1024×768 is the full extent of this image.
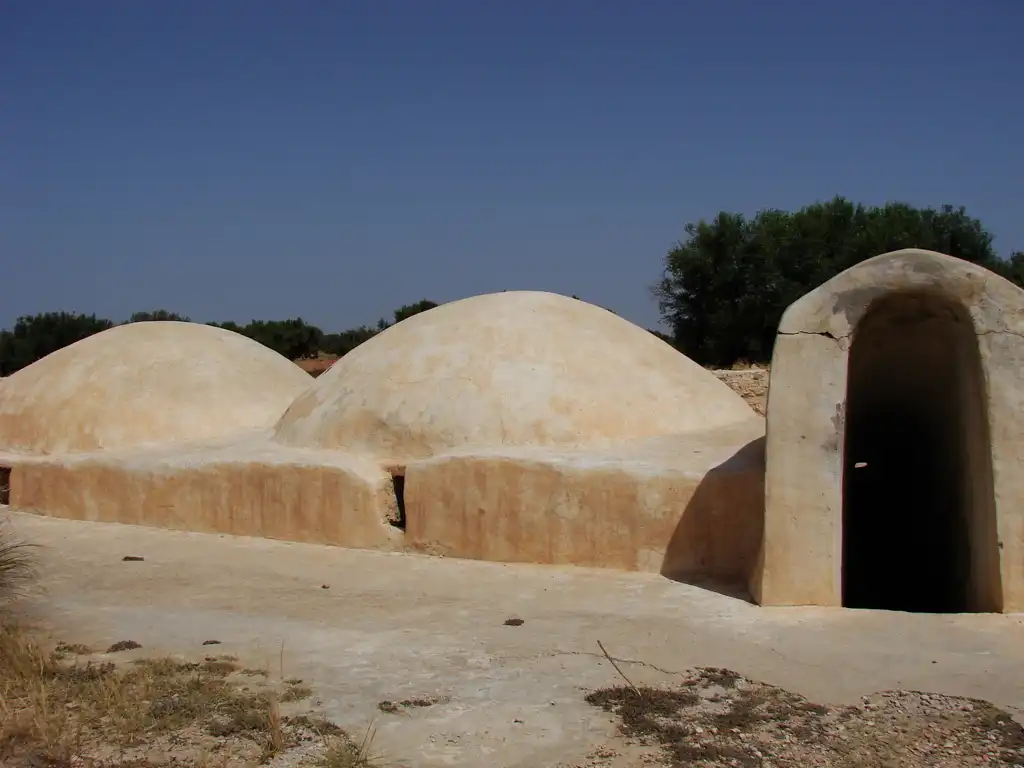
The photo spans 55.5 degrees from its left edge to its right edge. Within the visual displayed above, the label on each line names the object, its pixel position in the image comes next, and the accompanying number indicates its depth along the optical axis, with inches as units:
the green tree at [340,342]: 1595.7
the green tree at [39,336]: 1337.4
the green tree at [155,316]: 1407.5
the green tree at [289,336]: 1528.1
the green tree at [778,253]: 874.1
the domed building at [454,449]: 321.4
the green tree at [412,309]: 1350.9
